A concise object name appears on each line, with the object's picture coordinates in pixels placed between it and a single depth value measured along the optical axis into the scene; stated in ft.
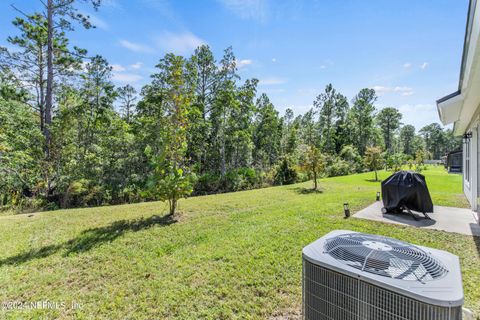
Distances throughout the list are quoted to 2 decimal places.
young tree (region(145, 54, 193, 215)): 20.29
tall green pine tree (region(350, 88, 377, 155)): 106.01
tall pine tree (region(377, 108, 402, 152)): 123.34
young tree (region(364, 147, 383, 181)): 56.03
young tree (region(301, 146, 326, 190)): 39.83
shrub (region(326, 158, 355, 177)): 67.72
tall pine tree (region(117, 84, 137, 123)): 65.31
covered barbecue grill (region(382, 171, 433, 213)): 19.15
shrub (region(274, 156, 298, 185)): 52.16
